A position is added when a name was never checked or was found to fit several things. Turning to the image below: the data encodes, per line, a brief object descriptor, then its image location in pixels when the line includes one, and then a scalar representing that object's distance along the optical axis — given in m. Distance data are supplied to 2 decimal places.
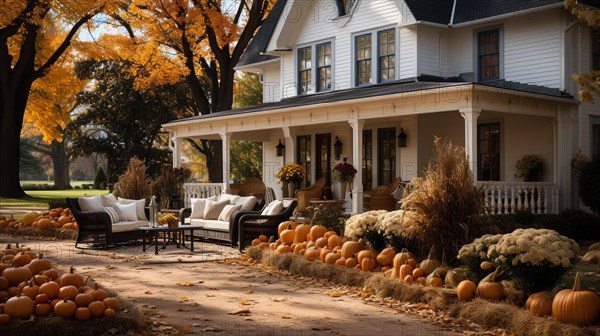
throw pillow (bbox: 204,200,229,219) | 15.48
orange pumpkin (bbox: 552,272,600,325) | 6.46
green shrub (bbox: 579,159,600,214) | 16.38
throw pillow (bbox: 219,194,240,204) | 15.49
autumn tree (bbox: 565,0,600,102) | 12.76
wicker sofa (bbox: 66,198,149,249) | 14.10
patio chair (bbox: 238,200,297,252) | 13.74
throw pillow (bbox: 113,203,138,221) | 14.82
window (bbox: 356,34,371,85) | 20.41
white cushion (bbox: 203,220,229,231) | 14.78
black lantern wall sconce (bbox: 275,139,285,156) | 23.25
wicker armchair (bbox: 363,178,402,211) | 18.14
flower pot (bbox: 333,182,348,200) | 20.09
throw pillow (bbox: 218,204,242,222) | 14.98
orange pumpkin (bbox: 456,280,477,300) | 7.71
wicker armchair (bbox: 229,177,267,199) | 22.70
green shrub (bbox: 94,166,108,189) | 53.93
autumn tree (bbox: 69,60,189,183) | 38.44
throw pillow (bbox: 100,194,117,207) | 15.09
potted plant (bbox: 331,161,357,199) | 17.81
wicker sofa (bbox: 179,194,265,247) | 14.18
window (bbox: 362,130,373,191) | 20.38
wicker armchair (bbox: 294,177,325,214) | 19.64
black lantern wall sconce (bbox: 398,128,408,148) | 19.20
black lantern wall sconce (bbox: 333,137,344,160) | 21.17
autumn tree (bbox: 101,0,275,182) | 28.41
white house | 16.55
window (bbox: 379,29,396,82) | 19.72
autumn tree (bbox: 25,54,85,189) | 32.91
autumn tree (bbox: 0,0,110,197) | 28.33
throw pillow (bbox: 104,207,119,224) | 14.46
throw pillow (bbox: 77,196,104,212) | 14.38
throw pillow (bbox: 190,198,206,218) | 15.85
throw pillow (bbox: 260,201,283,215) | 14.01
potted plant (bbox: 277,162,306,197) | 20.14
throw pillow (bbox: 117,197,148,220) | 15.27
